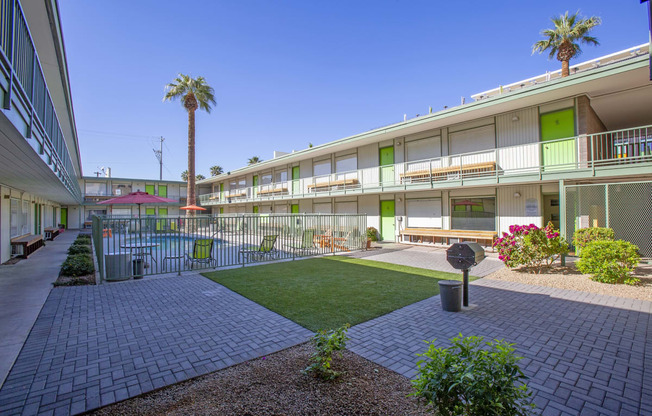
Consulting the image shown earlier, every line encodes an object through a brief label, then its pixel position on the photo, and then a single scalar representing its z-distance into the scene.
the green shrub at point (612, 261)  7.28
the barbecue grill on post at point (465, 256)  5.61
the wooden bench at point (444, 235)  13.48
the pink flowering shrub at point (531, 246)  8.66
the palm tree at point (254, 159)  51.48
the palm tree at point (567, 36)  17.05
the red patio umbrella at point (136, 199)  11.34
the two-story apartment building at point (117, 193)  37.28
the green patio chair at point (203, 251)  10.09
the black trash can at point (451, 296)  5.49
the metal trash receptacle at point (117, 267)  8.22
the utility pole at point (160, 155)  51.53
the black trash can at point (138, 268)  8.65
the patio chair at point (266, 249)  11.77
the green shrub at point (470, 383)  1.82
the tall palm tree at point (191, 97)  26.53
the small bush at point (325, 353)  3.19
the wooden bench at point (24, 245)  12.14
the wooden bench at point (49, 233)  21.52
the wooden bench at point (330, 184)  19.25
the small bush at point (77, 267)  8.80
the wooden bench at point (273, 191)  25.42
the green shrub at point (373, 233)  18.23
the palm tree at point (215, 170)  59.50
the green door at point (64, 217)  35.72
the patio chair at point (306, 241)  12.91
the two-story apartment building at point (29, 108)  3.29
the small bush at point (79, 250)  12.93
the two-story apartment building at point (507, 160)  10.60
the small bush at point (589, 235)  8.73
